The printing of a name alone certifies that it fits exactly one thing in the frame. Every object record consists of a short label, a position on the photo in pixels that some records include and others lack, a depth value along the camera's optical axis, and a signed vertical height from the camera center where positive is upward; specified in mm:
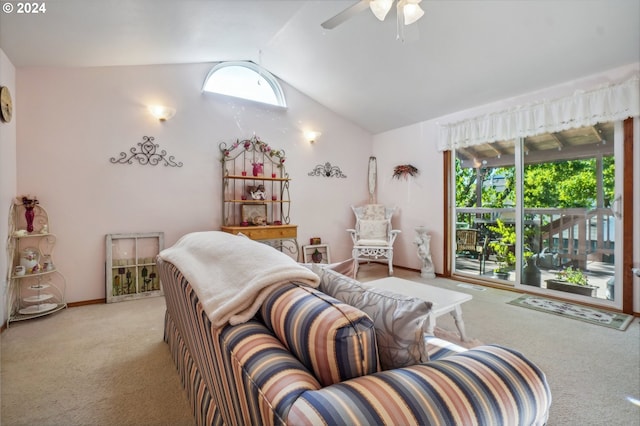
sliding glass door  3035 -33
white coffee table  1941 -595
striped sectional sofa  569 -357
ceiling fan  1991 +1330
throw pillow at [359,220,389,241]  4660 -291
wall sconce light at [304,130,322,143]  4539 +1110
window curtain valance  2793 +994
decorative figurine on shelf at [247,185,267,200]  4027 +235
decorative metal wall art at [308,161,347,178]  4691 +606
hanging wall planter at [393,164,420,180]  4645 +598
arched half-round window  4000 +1727
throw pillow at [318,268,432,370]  750 -288
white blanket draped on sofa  907 -222
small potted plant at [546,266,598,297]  3160 -772
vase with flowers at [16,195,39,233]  2812 +26
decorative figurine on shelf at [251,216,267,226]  3998 -132
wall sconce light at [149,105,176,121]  3428 +1098
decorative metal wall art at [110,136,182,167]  3350 +606
